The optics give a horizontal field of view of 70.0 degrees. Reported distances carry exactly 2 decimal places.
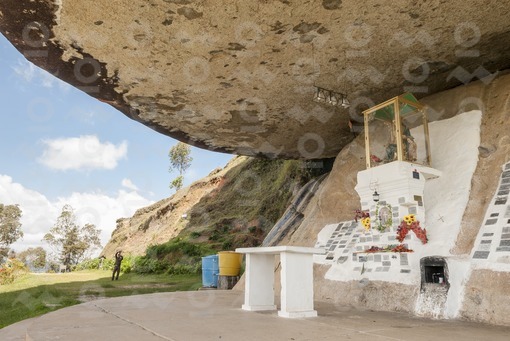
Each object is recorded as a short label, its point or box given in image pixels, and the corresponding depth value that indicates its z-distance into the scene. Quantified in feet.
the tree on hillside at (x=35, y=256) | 138.79
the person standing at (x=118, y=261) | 53.57
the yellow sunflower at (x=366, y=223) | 22.50
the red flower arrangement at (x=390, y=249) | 19.94
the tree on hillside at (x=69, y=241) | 130.41
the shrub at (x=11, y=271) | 48.11
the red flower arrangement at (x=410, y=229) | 19.89
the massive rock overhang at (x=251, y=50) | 17.66
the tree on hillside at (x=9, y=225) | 120.98
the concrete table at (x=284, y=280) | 15.33
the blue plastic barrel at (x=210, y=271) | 35.01
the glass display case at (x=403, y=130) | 22.90
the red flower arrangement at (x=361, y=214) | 22.87
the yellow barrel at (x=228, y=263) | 33.63
